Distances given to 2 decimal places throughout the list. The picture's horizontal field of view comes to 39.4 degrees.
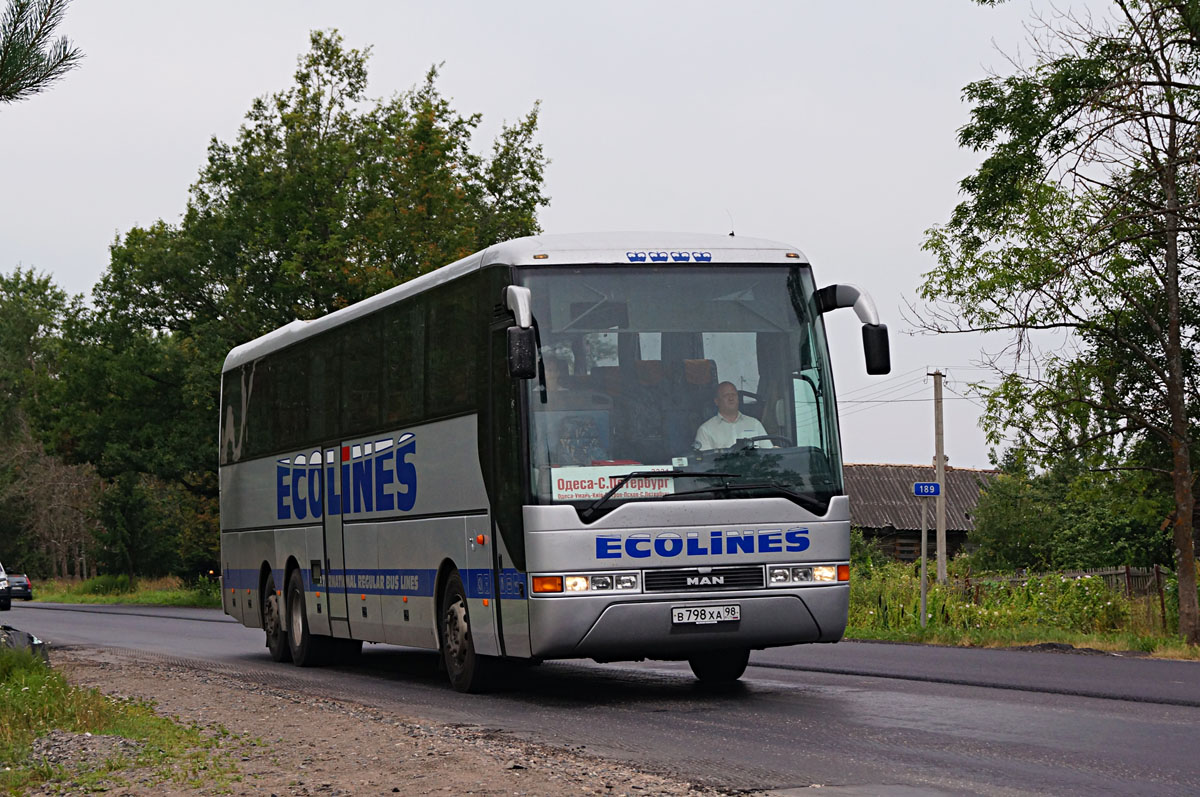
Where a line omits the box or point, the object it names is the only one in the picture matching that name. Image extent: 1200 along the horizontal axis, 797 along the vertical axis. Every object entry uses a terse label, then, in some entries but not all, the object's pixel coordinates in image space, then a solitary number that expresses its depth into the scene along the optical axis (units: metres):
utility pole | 35.25
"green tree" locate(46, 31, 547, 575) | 48.78
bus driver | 12.95
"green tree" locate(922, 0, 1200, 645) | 21.48
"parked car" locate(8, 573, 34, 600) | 65.44
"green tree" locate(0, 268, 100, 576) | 91.31
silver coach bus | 12.73
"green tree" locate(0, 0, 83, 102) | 11.36
